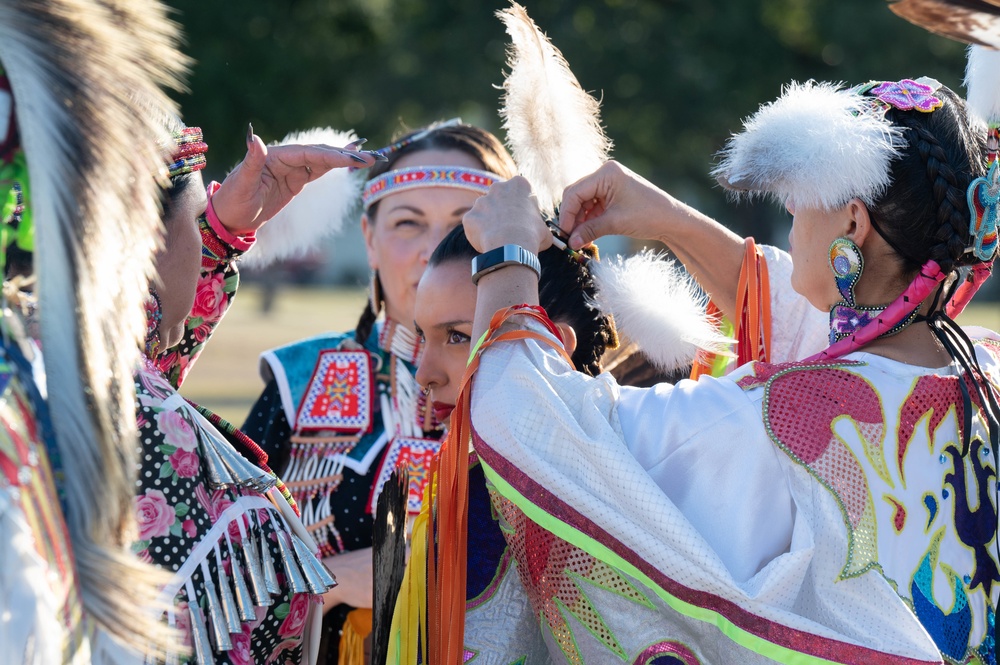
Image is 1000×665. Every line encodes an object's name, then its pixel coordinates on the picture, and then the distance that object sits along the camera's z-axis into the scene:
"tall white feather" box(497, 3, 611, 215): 4.56
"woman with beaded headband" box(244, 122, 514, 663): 5.52
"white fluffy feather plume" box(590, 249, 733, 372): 4.51
